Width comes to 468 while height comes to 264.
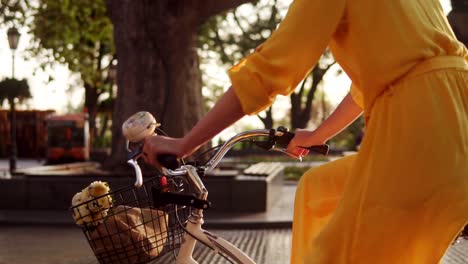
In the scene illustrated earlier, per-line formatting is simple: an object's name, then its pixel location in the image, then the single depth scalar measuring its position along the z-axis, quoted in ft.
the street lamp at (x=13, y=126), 83.90
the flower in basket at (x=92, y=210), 7.61
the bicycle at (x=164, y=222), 7.40
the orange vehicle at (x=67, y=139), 127.34
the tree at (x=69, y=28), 63.57
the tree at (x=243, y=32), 135.95
